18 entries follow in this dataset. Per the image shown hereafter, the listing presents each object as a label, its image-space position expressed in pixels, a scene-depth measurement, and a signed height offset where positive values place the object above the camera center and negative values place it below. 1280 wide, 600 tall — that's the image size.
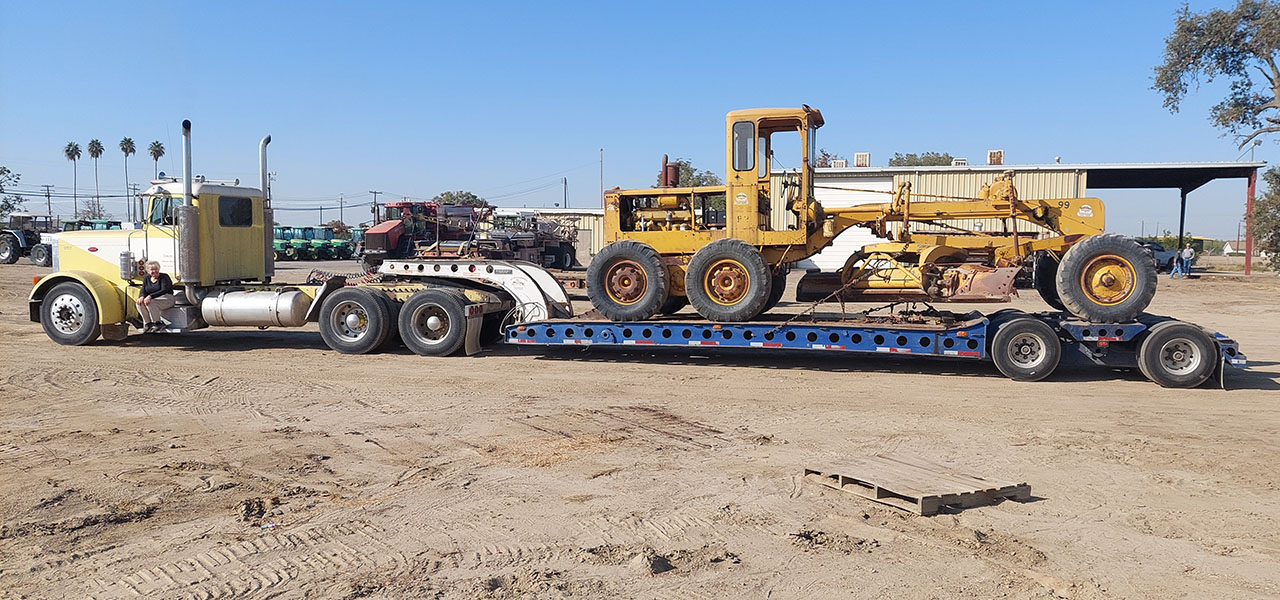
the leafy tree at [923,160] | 63.32 +6.58
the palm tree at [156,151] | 95.81 +10.56
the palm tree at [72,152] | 104.00 +11.29
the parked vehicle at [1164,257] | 34.72 -0.14
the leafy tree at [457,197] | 76.25 +4.73
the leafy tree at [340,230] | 49.19 +1.18
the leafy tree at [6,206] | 49.85 +2.58
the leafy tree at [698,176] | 50.97 +4.56
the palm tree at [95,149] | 103.88 +11.64
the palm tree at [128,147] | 97.56 +11.23
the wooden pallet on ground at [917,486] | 6.09 -1.62
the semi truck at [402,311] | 11.01 -0.83
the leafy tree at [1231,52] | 36.25 +8.27
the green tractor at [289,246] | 45.16 +0.28
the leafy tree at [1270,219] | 34.31 +1.30
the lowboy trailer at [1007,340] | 10.63 -1.06
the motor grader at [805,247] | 11.06 +0.08
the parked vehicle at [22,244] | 35.20 +0.30
